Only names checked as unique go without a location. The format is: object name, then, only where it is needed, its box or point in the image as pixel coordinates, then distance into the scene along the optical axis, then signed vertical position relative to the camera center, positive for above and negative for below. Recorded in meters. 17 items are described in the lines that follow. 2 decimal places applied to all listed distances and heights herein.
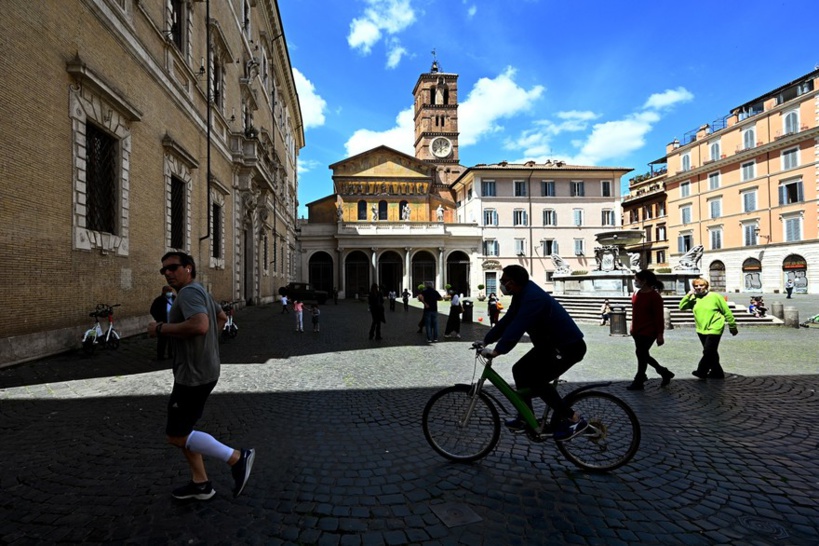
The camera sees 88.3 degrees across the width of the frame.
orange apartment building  35.03 +8.04
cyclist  3.40 -0.53
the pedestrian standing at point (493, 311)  15.16 -1.07
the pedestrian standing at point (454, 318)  12.43 -1.08
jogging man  2.83 -0.60
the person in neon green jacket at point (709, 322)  6.63 -0.71
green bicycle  3.46 -1.23
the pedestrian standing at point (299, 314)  13.15 -0.93
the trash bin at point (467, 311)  17.16 -1.21
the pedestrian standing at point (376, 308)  12.05 -0.71
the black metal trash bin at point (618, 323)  12.82 -1.36
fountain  18.98 +0.25
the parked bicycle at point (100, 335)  7.79 -0.90
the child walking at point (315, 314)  13.13 -0.92
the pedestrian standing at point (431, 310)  11.74 -0.78
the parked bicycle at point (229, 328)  10.81 -1.08
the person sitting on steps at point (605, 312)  16.05 -1.28
